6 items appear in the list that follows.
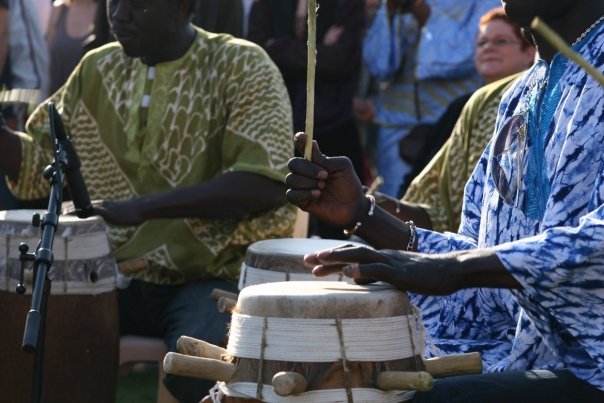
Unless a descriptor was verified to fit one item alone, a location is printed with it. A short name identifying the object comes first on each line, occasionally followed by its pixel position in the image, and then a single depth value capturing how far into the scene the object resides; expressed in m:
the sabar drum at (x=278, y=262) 7.91
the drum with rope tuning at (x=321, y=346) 5.42
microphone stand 6.44
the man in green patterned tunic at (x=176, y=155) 9.36
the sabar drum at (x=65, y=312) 8.39
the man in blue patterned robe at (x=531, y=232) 5.50
